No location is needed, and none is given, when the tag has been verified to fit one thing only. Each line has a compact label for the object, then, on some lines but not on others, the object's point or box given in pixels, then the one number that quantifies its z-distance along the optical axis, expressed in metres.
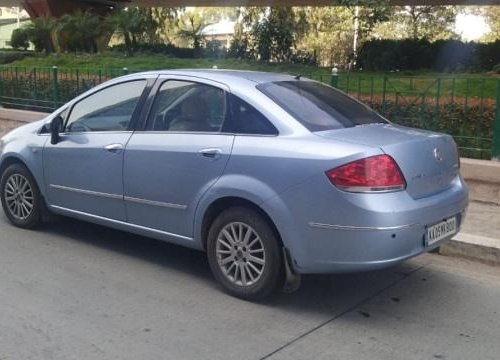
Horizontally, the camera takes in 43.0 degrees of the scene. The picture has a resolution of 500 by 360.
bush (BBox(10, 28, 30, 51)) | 23.74
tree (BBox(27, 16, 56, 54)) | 20.88
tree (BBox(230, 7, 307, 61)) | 21.47
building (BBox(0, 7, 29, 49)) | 52.59
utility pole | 21.58
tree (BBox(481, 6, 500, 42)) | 38.41
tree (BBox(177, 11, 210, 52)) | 25.42
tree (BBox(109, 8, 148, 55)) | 21.81
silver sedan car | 3.89
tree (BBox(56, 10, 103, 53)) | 20.59
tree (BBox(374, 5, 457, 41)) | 35.44
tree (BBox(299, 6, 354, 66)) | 36.16
